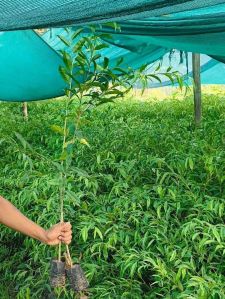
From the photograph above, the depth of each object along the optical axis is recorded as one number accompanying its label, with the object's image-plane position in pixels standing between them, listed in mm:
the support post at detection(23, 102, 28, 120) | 3913
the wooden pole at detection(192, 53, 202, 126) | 2852
